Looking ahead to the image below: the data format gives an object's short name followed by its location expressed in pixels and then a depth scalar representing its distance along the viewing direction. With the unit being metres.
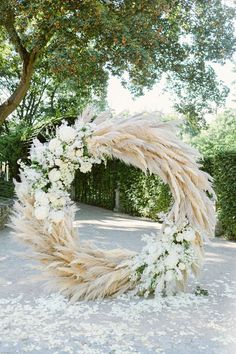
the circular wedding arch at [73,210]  4.91
